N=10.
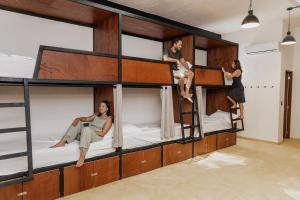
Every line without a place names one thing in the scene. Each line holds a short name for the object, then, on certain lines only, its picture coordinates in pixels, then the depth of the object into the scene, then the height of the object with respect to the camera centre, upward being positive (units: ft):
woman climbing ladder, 16.63 +0.23
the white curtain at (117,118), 10.37 -1.40
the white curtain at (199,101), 14.25 -0.82
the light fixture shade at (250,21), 10.09 +3.17
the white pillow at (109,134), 10.58 -2.23
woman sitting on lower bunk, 9.31 -1.91
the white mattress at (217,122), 15.78 -2.53
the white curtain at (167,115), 12.47 -1.52
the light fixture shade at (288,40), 14.70 +3.29
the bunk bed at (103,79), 8.26 +0.48
